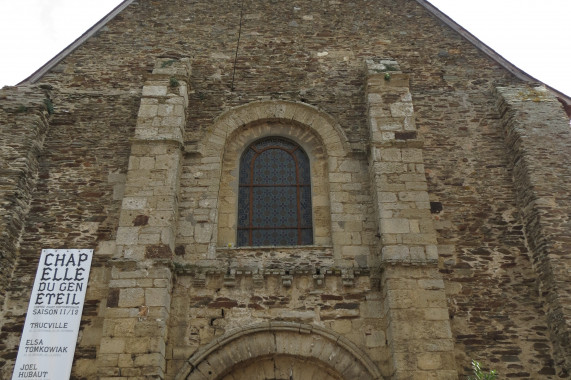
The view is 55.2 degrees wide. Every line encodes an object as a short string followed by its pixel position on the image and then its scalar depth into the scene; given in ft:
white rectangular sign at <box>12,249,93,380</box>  23.31
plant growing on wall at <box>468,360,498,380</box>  20.99
